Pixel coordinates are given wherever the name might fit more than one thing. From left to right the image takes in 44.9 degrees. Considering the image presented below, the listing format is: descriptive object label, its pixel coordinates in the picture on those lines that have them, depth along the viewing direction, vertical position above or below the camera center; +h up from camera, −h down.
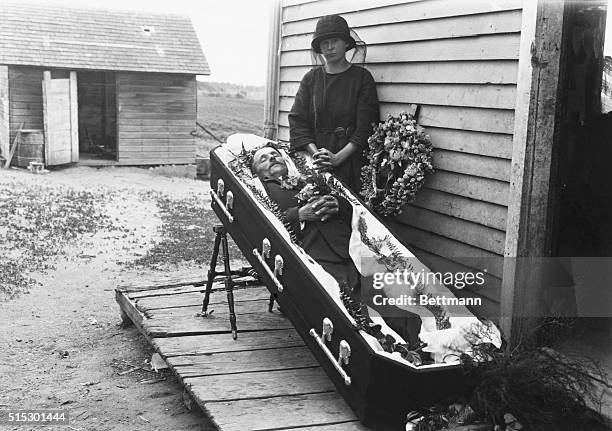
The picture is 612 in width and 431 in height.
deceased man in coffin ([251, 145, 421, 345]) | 4.58 -0.75
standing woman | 5.50 +0.01
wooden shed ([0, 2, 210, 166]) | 17.08 +0.44
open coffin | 3.51 -1.11
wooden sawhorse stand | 5.09 -1.24
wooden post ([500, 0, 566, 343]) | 4.09 -0.28
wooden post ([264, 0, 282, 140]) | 7.55 +0.27
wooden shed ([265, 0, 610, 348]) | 4.16 -0.01
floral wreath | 5.07 -0.35
